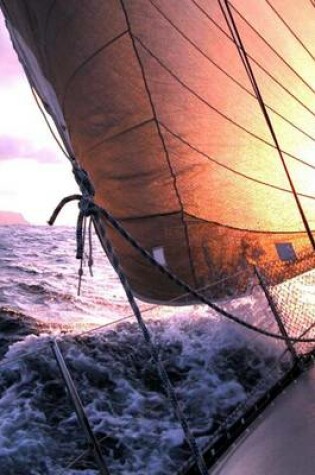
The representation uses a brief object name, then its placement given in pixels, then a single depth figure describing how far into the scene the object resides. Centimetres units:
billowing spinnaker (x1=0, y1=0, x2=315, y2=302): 526
